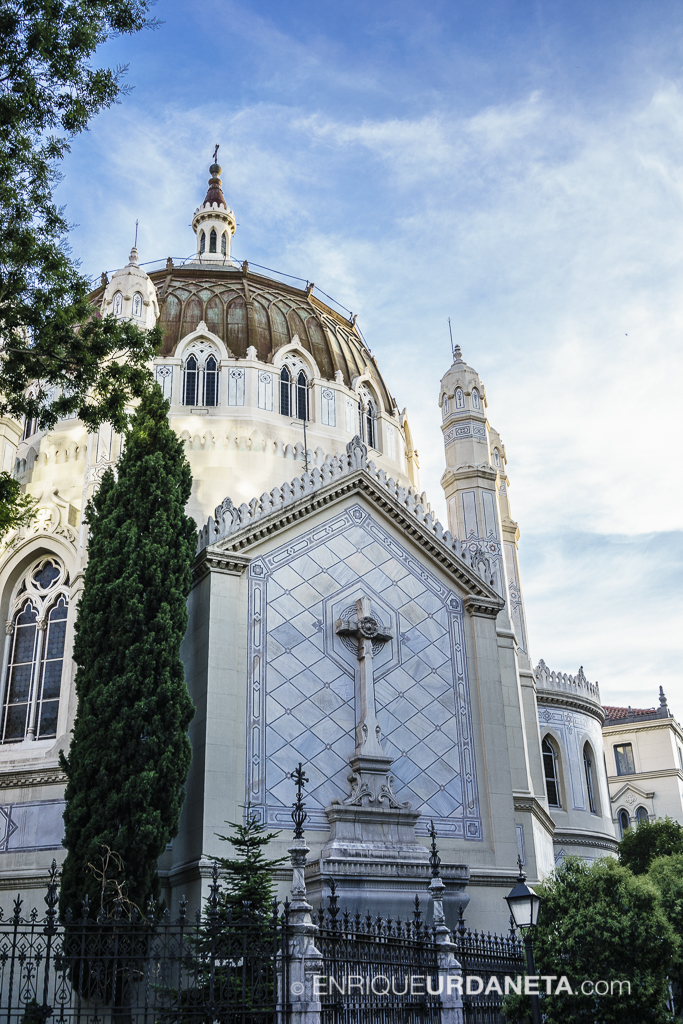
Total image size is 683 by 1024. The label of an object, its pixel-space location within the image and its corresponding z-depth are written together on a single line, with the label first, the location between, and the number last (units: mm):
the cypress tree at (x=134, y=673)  17703
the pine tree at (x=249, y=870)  16984
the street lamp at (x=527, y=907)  13828
